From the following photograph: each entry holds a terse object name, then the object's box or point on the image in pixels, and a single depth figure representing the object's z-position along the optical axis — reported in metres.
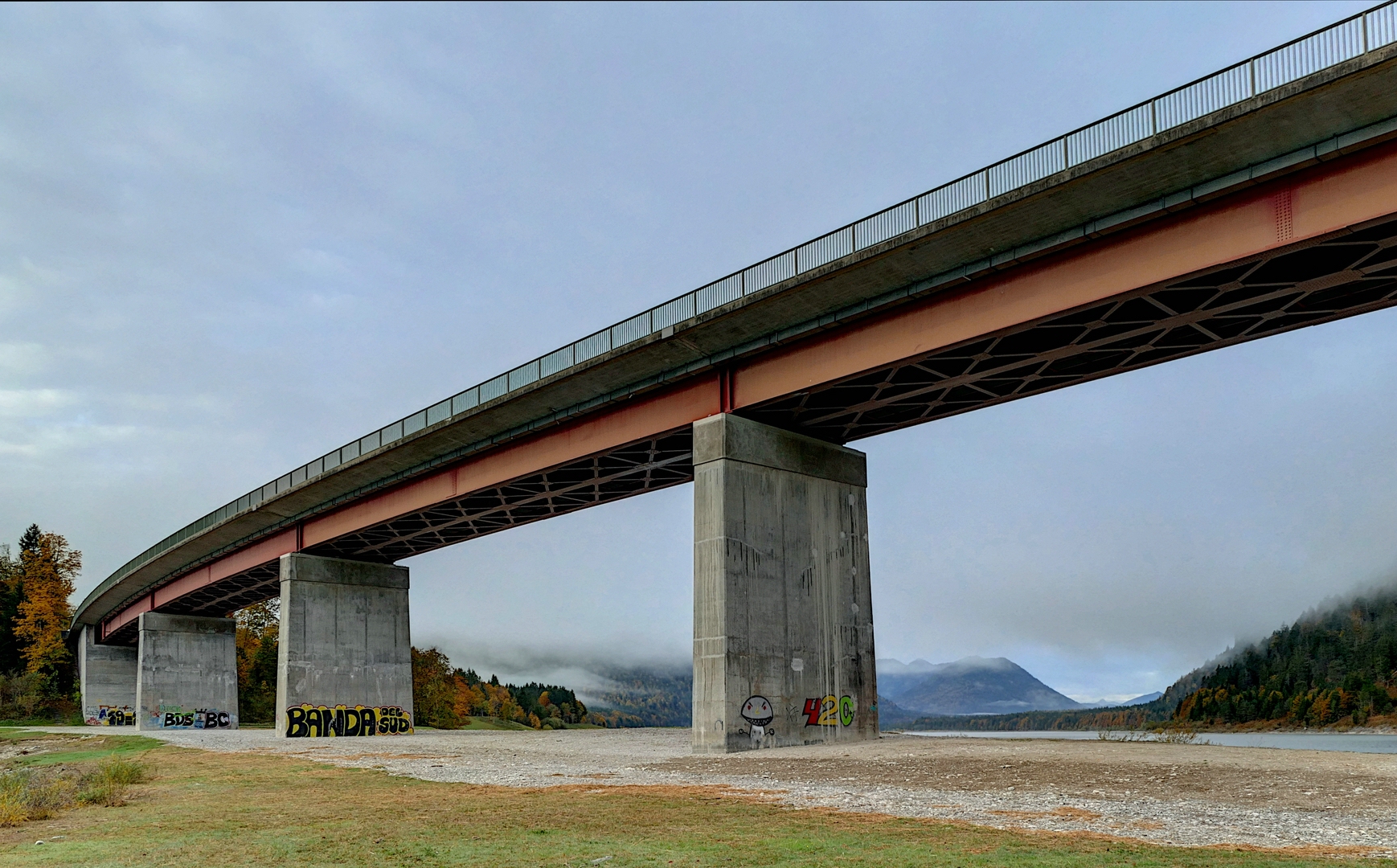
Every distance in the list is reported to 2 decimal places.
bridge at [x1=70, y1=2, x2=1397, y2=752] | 23.12
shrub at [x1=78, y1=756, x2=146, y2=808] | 19.83
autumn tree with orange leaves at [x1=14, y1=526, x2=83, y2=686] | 117.94
